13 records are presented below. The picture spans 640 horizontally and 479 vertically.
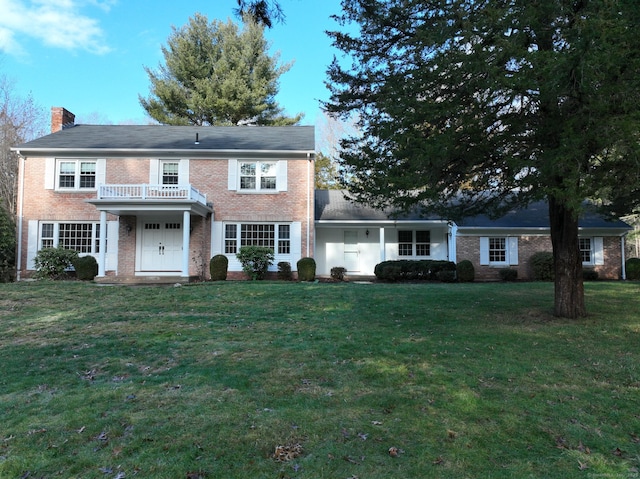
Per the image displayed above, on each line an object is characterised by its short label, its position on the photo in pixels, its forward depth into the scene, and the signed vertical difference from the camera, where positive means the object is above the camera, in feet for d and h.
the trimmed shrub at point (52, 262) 54.19 +0.40
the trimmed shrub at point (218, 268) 54.95 -0.45
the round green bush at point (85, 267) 53.72 -0.26
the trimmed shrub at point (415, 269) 57.36 -0.71
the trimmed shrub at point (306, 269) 55.83 -0.63
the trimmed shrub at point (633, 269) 60.54 -0.86
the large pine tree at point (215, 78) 97.86 +44.52
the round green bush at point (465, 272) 58.13 -1.15
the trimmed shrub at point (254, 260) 55.67 +0.58
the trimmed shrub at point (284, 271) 57.57 -0.91
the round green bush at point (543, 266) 58.80 -0.38
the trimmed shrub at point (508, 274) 60.08 -1.57
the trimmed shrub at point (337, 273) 59.77 -1.26
